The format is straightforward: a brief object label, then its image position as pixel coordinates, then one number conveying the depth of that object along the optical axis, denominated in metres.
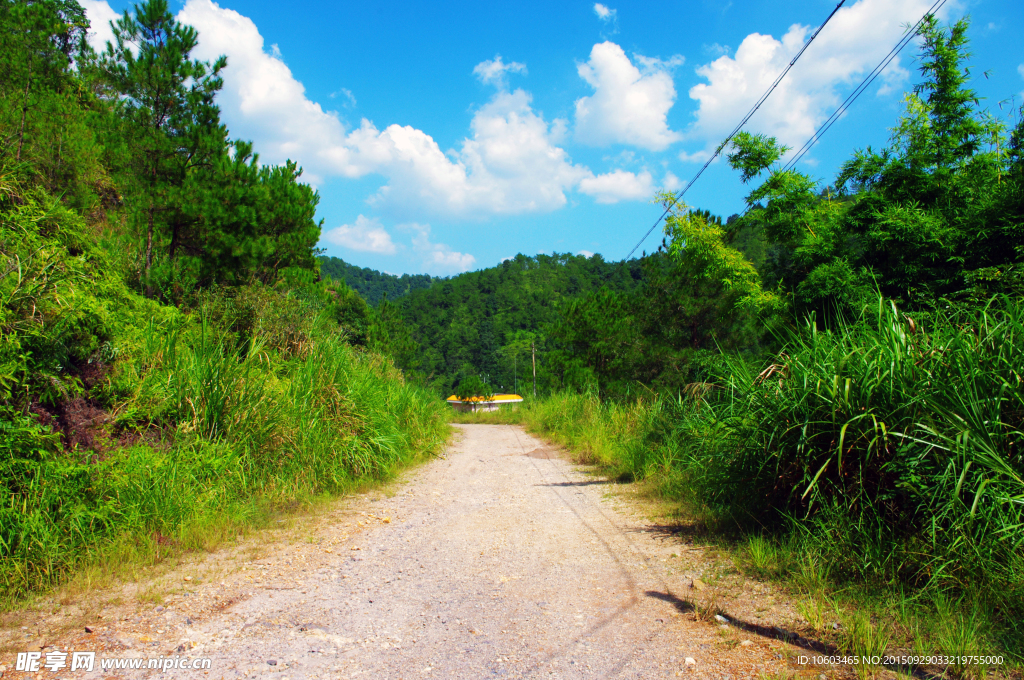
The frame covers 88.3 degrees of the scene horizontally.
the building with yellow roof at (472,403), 53.26
